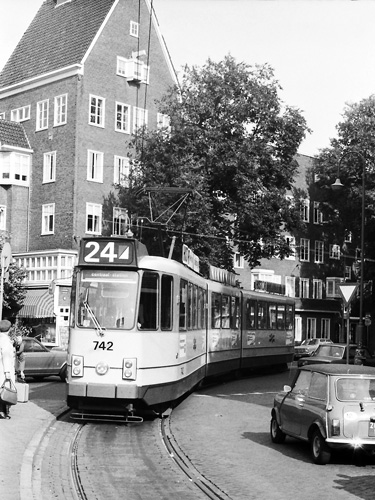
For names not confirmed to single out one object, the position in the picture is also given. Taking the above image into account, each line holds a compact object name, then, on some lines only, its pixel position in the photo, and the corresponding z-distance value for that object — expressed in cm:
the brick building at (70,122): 4719
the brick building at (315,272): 6725
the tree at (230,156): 4397
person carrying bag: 1483
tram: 1619
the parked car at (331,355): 2816
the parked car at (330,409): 1245
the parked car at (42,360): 2748
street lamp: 2875
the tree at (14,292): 4475
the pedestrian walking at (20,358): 2384
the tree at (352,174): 5603
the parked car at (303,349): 5166
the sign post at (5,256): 1975
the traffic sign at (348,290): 2442
